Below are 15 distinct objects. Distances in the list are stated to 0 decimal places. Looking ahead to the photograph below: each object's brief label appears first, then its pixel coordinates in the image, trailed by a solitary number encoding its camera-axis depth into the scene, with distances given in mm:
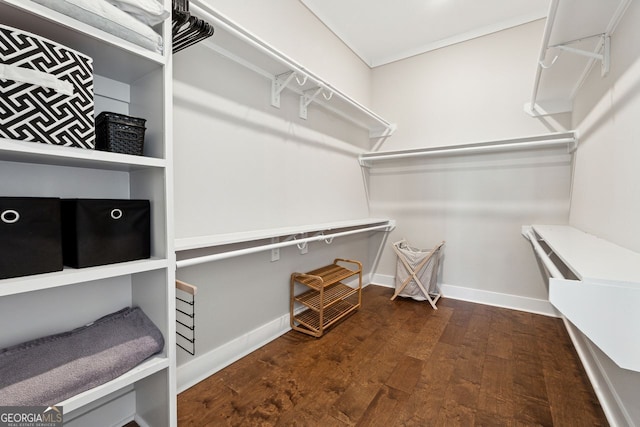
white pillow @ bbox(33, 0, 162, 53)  765
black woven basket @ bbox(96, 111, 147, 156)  935
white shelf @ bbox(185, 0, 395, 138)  1257
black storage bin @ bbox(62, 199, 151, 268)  864
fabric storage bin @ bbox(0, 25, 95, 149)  706
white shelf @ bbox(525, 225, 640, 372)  716
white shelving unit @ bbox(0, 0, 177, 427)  824
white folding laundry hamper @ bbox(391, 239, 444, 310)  2564
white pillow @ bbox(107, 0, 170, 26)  865
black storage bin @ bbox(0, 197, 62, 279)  720
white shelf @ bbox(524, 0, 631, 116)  1255
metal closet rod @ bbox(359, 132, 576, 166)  2123
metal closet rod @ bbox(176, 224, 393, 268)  1189
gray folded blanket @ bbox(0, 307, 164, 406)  773
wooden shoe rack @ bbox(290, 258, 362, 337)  1993
